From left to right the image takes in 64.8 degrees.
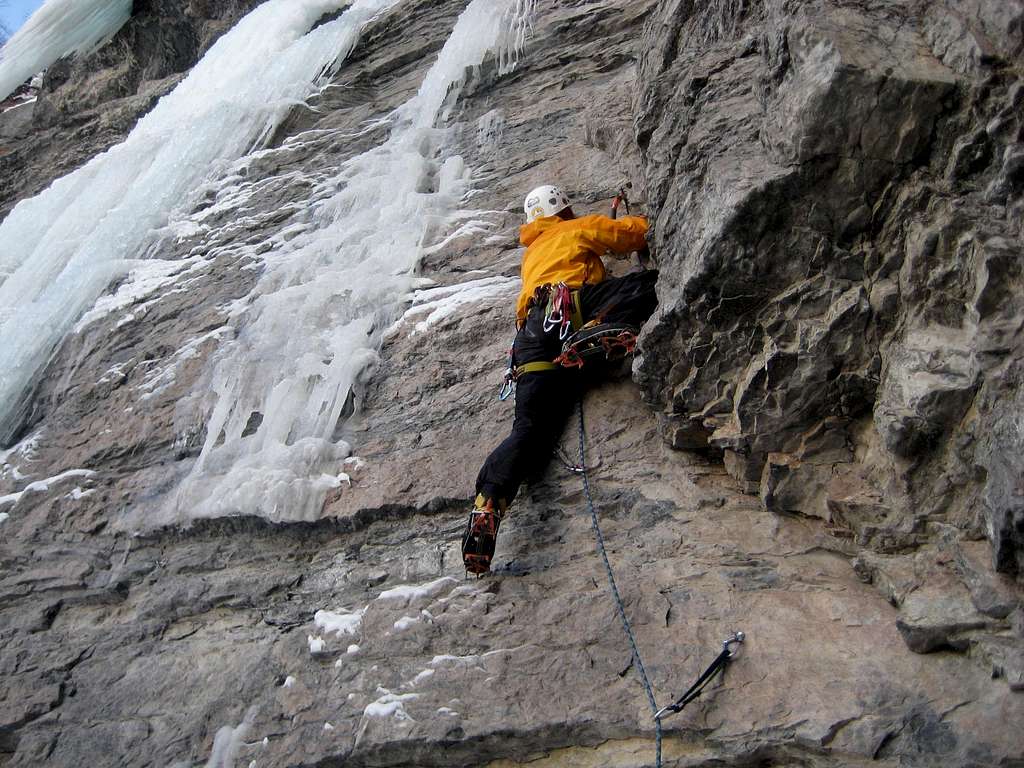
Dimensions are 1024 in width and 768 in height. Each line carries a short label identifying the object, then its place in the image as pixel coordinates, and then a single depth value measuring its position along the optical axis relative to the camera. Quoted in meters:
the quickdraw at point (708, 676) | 2.74
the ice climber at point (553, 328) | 3.51
